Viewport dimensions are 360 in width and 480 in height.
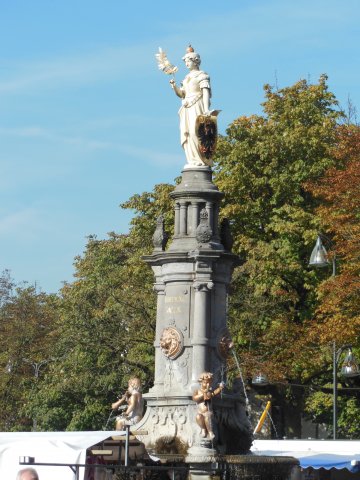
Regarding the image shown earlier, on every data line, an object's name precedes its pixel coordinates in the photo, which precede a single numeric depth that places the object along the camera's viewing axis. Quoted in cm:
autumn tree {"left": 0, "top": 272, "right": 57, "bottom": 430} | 5684
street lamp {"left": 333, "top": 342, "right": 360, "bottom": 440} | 4022
